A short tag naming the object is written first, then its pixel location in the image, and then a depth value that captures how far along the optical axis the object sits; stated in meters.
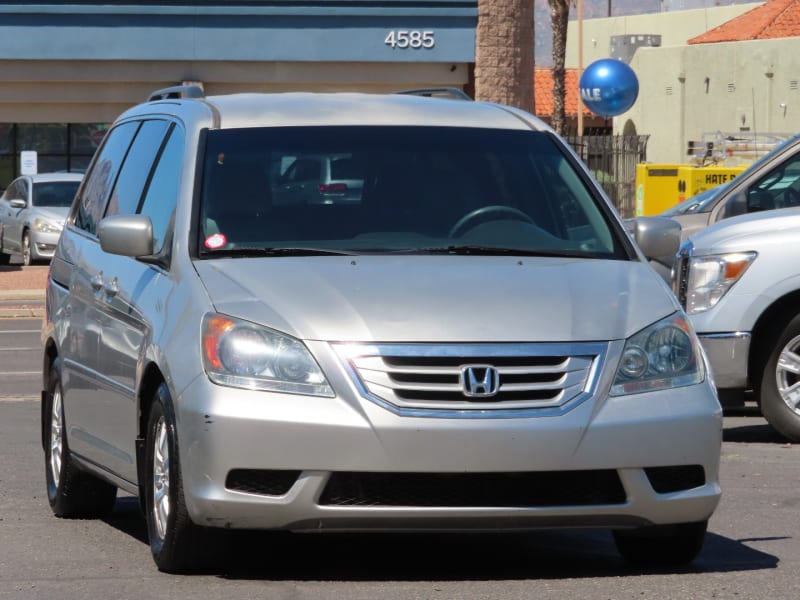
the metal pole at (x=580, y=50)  52.47
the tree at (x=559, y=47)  53.56
